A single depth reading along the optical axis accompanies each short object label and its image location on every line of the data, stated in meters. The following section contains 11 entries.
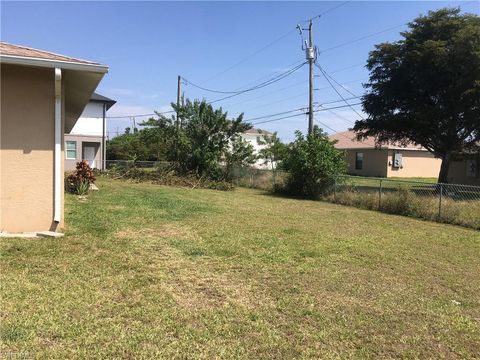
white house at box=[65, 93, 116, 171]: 31.33
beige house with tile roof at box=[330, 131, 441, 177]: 38.78
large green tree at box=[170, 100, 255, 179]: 22.92
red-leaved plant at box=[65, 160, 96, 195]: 14.43
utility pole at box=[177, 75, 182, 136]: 29.77
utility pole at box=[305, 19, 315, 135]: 22.49
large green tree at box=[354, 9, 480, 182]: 21.83
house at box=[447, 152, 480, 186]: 29.91
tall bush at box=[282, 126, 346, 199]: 17.44
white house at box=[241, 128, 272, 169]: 53.12
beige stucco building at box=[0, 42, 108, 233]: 6.87
